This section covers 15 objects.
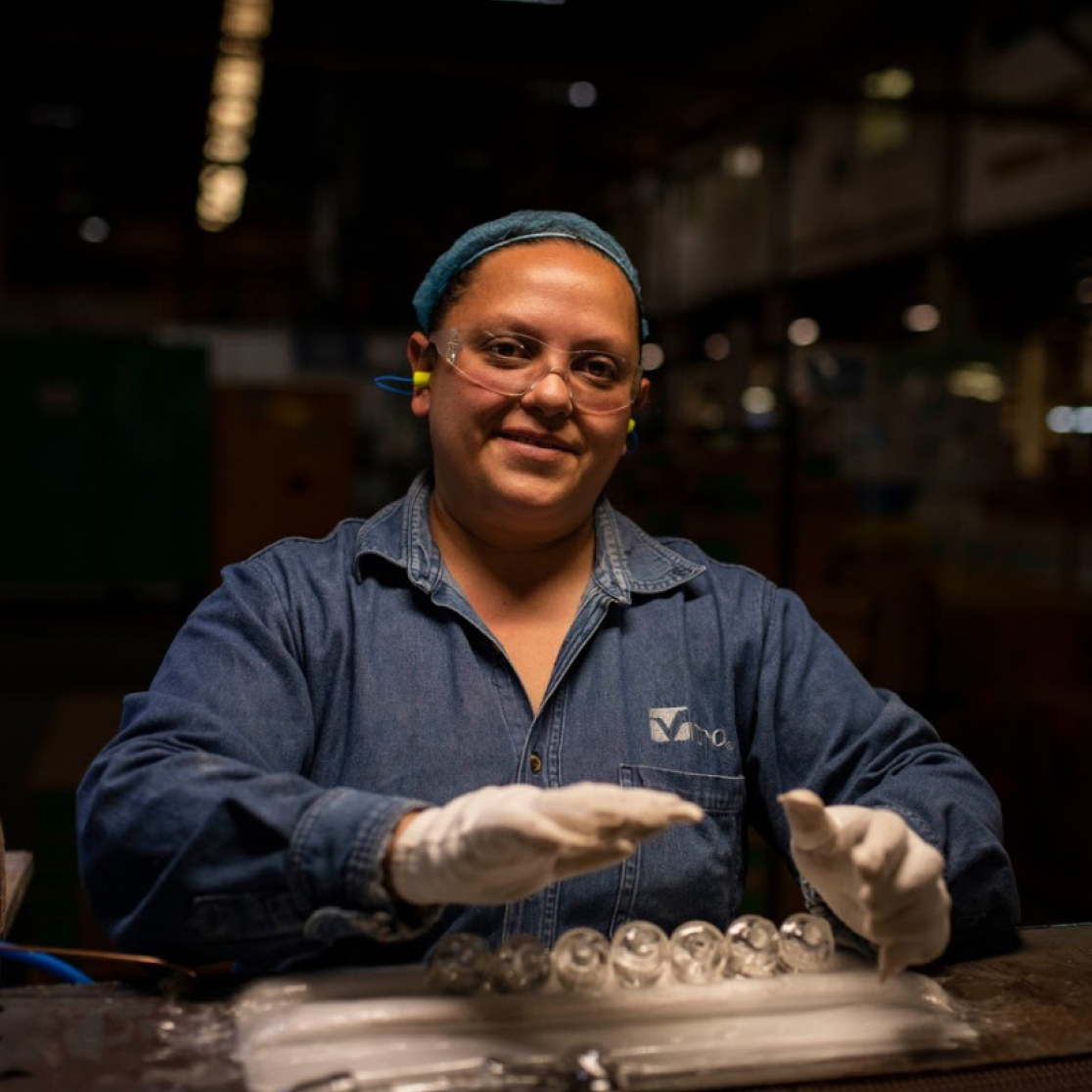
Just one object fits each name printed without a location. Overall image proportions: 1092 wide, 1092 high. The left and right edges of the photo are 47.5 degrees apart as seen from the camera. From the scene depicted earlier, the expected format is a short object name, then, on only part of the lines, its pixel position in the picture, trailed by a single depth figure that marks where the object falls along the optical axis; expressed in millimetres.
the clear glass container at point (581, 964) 1280
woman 1284
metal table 1133
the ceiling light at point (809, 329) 9666
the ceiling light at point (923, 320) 7102
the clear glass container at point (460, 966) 1258
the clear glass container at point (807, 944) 1359
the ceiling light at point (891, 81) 9070
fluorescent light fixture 6566
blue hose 1375
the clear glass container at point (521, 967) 1265
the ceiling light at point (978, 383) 5363
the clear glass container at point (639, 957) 1291
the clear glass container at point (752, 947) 1340
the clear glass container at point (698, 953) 1314
